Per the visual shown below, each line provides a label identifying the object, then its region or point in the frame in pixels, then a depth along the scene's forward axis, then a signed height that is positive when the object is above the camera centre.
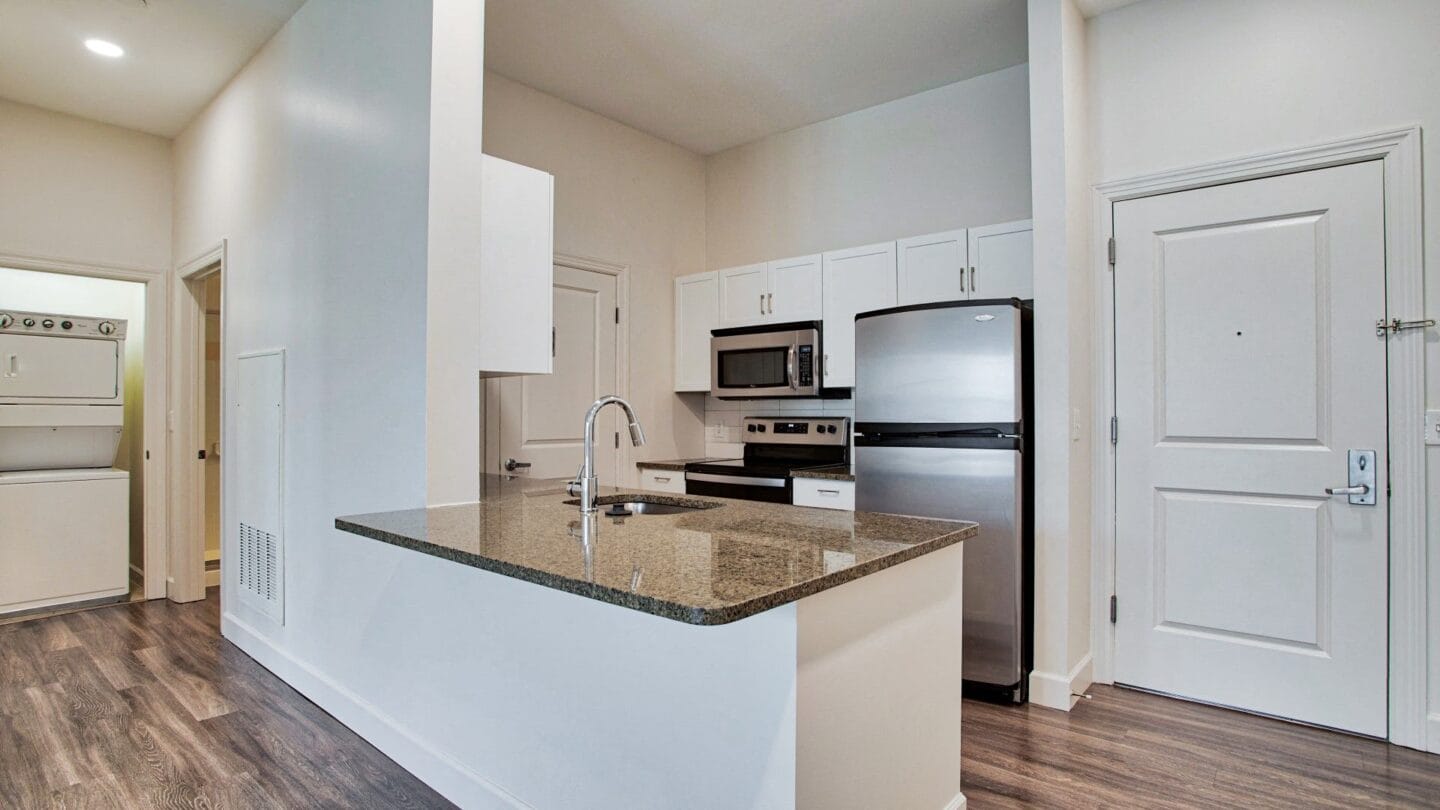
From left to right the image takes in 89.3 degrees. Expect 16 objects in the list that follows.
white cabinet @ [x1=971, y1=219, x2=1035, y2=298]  3.28 +0.65
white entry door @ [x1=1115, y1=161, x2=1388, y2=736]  2.51 -0.14
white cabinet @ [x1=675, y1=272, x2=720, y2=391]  4.48 +0.50
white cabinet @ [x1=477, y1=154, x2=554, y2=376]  2.52 +0.48
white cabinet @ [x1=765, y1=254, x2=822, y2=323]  3.98 +0.64
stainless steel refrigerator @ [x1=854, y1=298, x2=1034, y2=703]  2.84 -0.18
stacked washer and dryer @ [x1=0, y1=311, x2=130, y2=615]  4.01 -0.34
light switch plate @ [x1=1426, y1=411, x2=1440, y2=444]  2.38 -0.07
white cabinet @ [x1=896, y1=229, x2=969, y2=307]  3.47 +0.67
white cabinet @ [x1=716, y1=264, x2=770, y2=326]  4.21 +0.65
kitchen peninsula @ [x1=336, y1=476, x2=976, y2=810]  1.32 -0.54
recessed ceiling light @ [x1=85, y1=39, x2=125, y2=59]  3.27 +1.62
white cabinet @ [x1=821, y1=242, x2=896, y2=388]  3.71 +0.58
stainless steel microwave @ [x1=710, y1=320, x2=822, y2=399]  3.94 +0.24
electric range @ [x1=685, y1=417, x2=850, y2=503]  3.74 -0.31
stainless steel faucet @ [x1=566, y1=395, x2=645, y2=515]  2.03 -0.19
